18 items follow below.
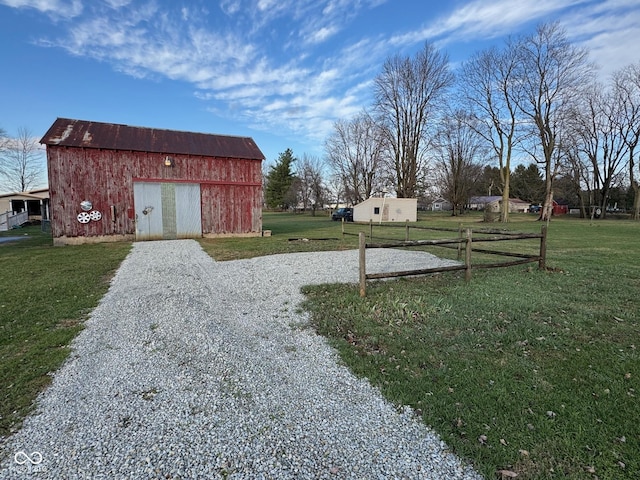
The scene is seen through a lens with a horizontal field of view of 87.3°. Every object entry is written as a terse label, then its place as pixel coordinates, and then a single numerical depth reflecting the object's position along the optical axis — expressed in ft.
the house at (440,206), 272.00
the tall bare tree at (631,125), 113.39
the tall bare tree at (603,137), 117.96
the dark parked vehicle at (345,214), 128.16
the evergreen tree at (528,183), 206.25
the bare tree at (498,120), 104.06
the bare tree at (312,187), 183.83
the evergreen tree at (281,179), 192.24
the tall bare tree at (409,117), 119.14
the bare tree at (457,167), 146.00
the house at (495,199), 241.04
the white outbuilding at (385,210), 119.96
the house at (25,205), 86.41
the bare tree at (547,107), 97.55
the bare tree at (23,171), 136.72
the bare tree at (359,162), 150.41
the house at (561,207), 203.42
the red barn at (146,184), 46.85
